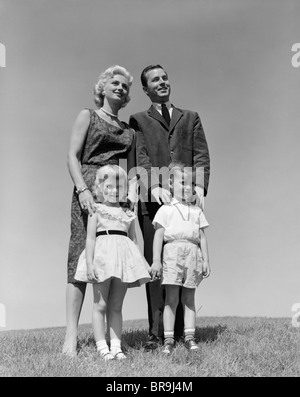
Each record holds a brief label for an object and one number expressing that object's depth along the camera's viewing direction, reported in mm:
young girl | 5070
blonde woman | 5391
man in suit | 5859
